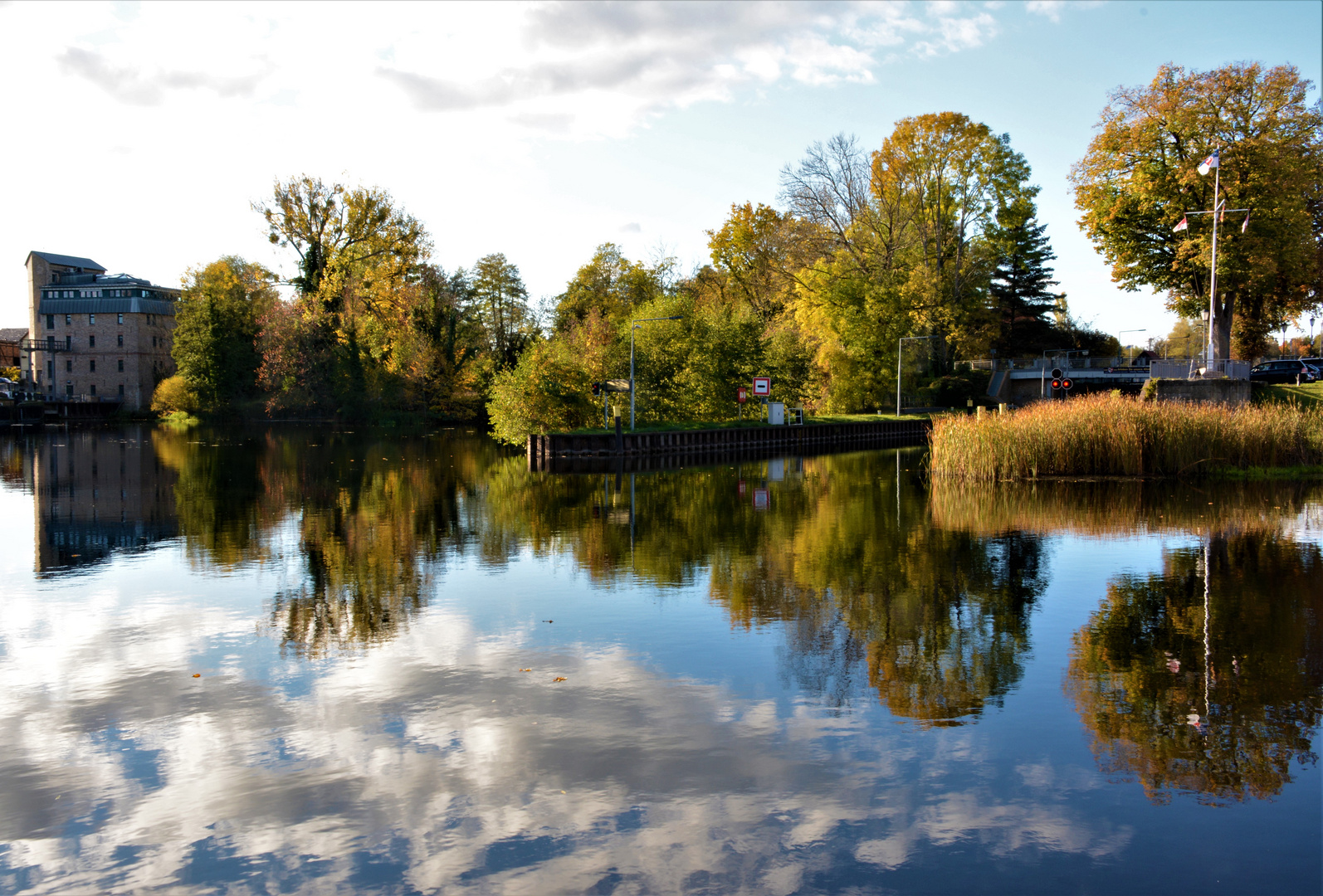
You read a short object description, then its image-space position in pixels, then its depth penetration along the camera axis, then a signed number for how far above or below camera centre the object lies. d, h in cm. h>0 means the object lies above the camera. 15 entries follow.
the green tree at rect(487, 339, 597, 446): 4512 +116
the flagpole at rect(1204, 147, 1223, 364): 3591 +400
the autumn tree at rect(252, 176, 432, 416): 6788 +883
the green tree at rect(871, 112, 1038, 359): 6056 +1418
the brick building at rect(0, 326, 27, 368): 11981 +868
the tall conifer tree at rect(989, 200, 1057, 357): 7744 +985
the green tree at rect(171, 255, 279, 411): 7675 +669
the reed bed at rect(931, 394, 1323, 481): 2798 -73
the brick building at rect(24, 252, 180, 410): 9225 +814
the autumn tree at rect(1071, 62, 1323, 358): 4297 +1094
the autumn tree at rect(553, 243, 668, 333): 7675 +1084
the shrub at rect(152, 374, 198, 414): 7806 +218
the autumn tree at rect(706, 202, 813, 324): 6975 +1218
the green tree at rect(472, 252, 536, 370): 8169 +1010
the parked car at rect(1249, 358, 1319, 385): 5103 +240
